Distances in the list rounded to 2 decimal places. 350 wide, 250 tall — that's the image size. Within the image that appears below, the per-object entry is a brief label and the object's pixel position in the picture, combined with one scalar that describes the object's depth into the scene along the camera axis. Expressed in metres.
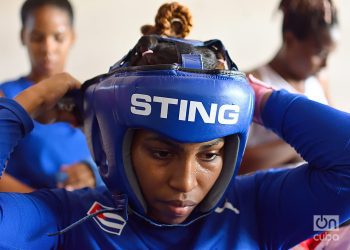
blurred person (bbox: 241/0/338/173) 1.25
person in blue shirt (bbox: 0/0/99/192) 1.15
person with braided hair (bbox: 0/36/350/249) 0.66
